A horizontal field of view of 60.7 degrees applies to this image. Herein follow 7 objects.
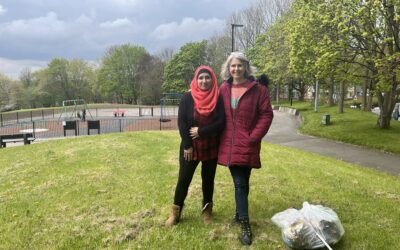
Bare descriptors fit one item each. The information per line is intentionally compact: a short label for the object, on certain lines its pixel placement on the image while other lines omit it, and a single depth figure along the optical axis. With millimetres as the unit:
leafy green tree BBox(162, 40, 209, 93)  58625
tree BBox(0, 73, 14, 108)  62875
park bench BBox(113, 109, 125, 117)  36350
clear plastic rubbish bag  3246
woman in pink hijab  3584
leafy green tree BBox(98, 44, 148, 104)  67812
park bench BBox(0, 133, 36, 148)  13921
